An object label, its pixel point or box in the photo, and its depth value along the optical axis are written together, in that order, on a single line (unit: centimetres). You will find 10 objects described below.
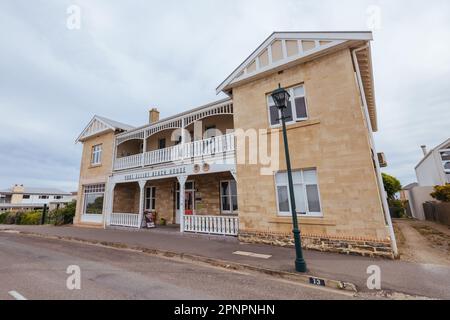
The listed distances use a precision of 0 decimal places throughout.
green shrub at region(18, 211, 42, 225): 2069
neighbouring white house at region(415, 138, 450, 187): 1761
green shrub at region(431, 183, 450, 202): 1245
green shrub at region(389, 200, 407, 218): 1933
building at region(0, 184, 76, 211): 4288
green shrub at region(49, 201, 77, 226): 1758
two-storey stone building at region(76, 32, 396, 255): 666
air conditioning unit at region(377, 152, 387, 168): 1066
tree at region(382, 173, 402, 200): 2217
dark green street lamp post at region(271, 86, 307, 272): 495
